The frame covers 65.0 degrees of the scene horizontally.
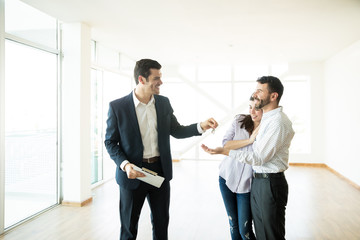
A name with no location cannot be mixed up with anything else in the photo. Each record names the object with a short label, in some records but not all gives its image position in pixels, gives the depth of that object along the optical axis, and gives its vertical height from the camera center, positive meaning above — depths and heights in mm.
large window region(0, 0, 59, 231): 3615 +159
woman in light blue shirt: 2211 -429
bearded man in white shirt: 1866 -324
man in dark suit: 2062 -147
